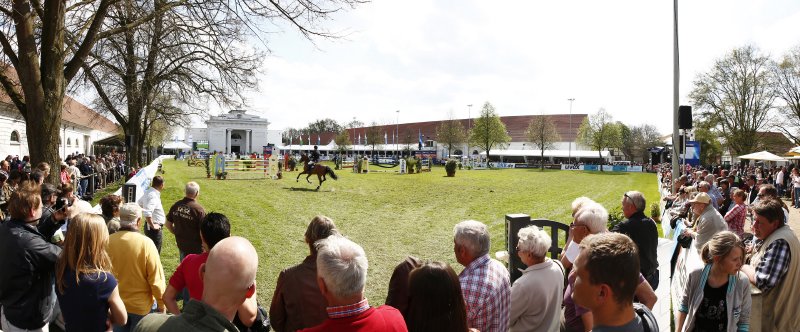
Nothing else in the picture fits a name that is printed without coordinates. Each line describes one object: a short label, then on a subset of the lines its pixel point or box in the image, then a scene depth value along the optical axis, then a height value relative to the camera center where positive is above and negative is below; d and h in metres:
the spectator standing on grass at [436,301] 2.32 -0.68
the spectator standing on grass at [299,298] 3.06 -0.89
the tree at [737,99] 37.94 +4.90
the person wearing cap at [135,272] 3.63 -0.86
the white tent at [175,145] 66.38 +1.73
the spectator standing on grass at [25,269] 3.34 -0.78
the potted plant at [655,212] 12.75 -1.39
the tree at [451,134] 80.06 +4.00
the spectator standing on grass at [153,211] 6.72 -0.75
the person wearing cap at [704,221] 5.43 -0.69
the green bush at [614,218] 7.59 -0.95
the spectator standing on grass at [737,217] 6.89 -0.81
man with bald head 1.84 -0.54
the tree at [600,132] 69.38 +3.88
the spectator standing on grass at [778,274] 3.78 -0.88
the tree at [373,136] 88.69 +4.02
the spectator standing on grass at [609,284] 2.00 -0.52
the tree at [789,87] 35.00 +5.36
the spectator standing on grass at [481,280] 2.99 -0.76
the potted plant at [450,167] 34.56 -0.61
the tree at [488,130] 72.75 +4.25
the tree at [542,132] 71.44 +3.93
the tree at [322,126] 124.25 +8.16
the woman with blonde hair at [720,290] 3.25 -0.90
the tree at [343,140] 85.12 +3.10
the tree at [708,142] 40.53 +1.62
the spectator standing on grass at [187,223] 5.56 -0.76
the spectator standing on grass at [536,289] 3.18 -0.86
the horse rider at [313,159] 23.28 -0.08
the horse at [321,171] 22.22 -0.61
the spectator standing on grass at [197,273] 2.91 -0.80
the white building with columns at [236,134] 95.62 +4.57
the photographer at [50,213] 4.73 -0.57
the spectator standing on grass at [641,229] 4.70 -0.68
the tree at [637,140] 78.44 +3.12
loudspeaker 10.10 +0.89
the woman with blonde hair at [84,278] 2.99 -0.75
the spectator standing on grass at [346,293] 2.03 -0.57
